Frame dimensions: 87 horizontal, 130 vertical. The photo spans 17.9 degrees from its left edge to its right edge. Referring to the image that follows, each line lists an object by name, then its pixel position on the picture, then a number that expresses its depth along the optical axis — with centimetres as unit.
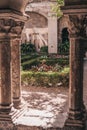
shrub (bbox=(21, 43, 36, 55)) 2580
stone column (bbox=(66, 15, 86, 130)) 599
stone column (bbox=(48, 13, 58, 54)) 2606
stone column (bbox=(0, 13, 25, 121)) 636
